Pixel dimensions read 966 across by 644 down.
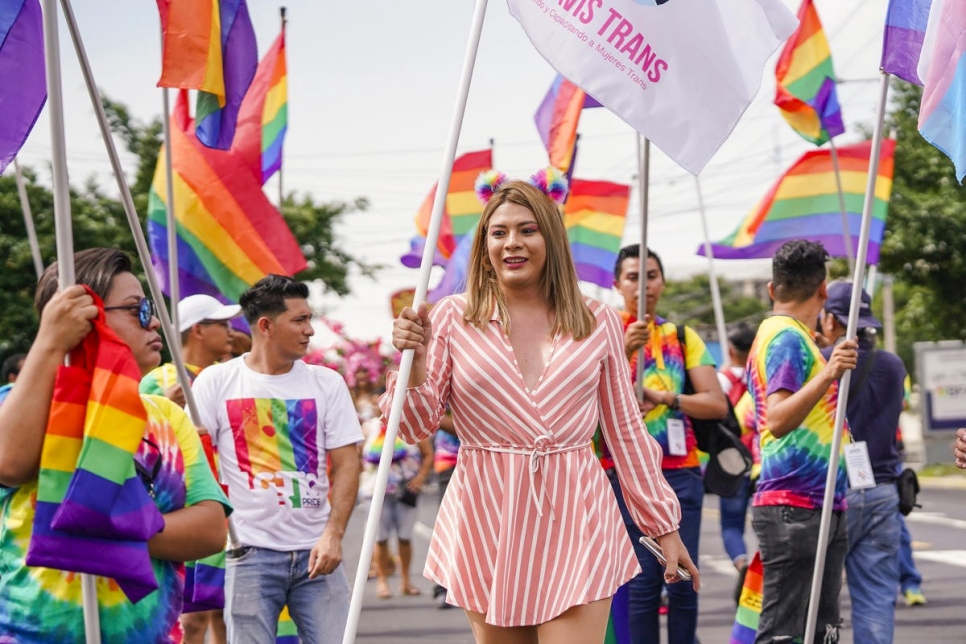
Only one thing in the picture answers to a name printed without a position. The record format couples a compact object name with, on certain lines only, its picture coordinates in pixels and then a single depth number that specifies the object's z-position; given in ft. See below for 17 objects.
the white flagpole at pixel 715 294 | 41.45
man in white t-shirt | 18.95
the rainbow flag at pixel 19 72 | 14.10
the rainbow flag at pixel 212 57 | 18.48
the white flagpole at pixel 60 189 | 10.18
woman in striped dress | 13.84
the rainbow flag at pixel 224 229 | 23.66
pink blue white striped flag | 16.14
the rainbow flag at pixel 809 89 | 33.65
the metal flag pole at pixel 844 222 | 28.46
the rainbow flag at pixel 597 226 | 38.63
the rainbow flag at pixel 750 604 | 21.31
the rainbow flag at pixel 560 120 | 32.55
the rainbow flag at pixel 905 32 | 19.08
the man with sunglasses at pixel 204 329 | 23.54
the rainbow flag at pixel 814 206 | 32.78
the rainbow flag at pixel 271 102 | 31.91
